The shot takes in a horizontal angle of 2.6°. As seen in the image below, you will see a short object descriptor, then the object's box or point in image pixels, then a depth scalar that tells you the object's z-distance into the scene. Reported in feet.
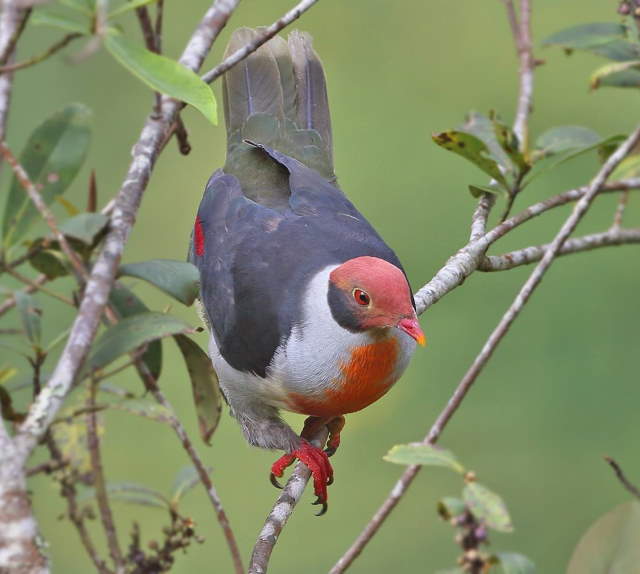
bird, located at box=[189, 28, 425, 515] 19.01
